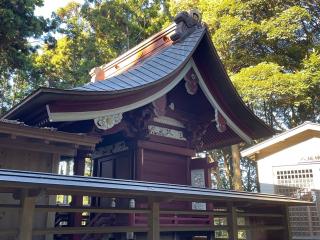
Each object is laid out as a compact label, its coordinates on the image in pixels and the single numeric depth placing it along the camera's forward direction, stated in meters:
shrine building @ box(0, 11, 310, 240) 4.41
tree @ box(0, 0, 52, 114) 12.74
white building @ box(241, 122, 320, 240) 11.20
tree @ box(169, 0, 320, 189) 14.41
